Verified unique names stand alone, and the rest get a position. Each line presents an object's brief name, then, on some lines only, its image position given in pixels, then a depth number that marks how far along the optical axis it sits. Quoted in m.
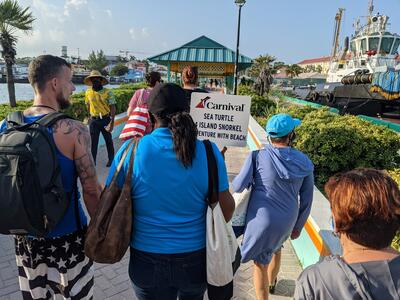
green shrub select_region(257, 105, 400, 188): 5.62
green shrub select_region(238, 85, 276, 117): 15.45
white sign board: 4.34
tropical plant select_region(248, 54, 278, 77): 38.81
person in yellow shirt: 6.27
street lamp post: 12.75
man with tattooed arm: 1.91
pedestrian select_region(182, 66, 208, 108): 4.29
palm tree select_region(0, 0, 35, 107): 12.78
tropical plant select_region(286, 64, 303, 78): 73.62
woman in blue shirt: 1.69
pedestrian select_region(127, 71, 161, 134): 4.86
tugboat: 16.33
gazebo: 18.03
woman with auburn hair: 1.17
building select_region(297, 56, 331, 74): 91.54
